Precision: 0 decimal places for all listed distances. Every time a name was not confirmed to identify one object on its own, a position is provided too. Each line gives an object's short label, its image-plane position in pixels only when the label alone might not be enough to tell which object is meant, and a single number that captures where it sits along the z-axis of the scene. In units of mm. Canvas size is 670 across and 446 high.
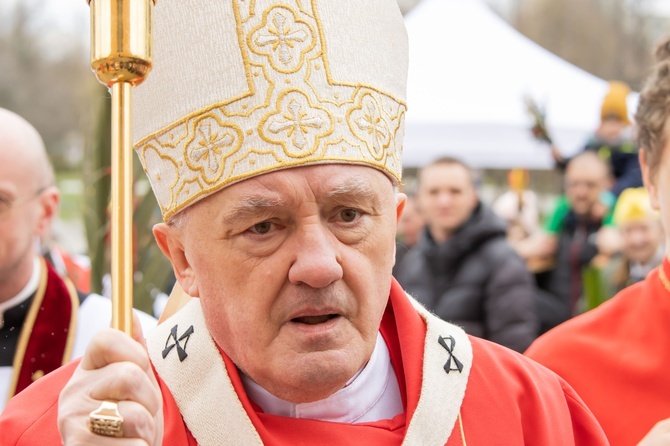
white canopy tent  10320
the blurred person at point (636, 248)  5762
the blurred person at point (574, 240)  6578
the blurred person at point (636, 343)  2932
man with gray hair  2178
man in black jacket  5367
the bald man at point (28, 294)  3783
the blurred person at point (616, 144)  7634
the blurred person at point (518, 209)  10086
